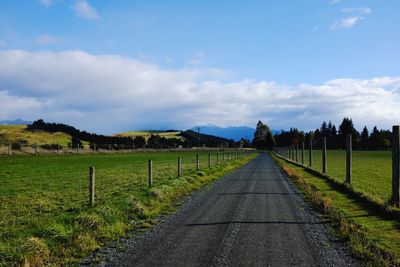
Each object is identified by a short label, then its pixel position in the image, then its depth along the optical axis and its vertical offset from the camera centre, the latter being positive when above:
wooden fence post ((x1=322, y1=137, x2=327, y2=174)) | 28.55 -0.55
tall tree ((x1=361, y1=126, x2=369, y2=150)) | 135.62 +1.50
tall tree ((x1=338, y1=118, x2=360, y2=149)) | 163.65 +8.40
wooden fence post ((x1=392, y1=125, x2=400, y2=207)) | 13.64 -0.50
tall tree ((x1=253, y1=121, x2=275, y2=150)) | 197.50 +2.43
